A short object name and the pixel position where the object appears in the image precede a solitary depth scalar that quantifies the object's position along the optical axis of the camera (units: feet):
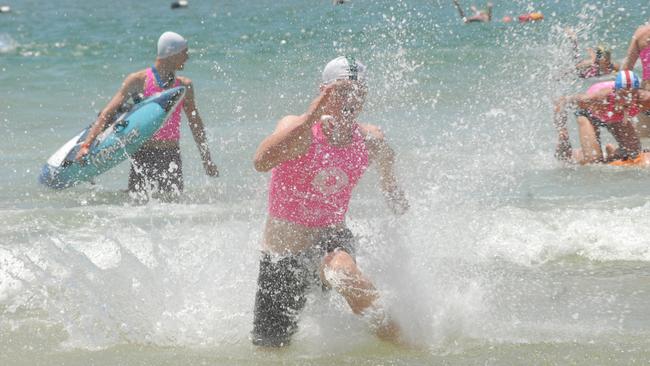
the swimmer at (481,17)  180.14
